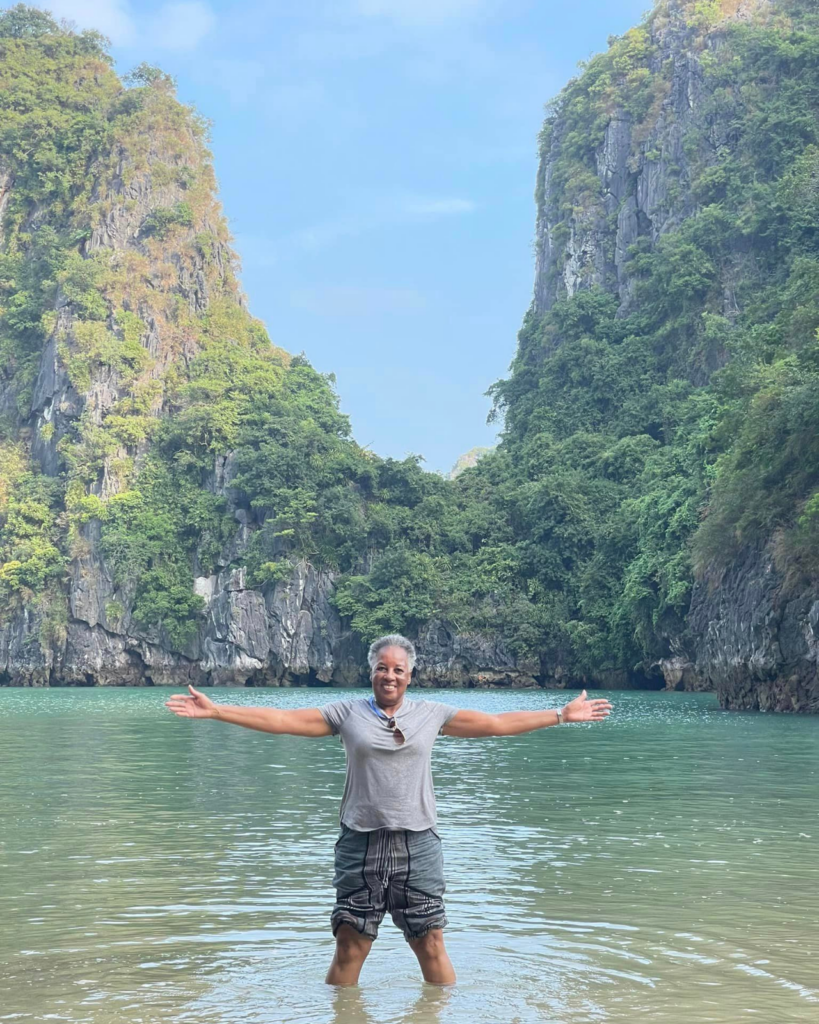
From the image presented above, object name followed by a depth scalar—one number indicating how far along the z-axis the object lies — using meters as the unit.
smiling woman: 5.64
